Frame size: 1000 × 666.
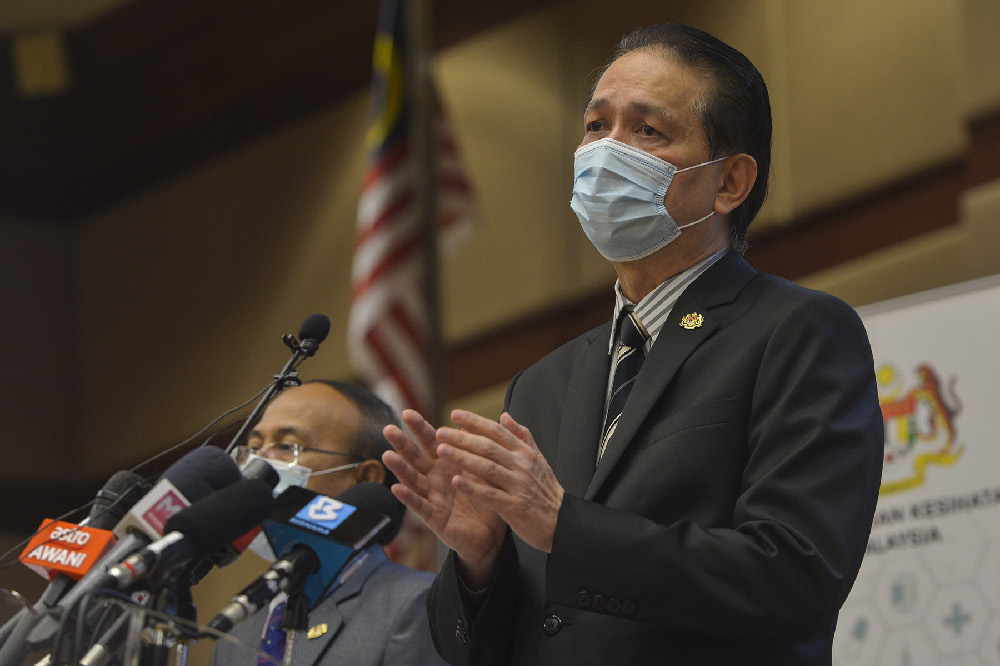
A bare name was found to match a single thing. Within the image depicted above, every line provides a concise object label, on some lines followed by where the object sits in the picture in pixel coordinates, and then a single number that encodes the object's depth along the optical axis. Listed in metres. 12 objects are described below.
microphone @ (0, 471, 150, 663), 5.45
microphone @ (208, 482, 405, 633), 5.55
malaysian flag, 9.66
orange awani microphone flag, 5.56
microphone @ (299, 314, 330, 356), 5.87
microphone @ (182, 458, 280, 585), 5.60
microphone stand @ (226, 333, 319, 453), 5.86
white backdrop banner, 6.49
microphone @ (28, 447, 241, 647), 5.44
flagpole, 10.71
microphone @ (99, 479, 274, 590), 5.41
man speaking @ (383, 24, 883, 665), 5.43
